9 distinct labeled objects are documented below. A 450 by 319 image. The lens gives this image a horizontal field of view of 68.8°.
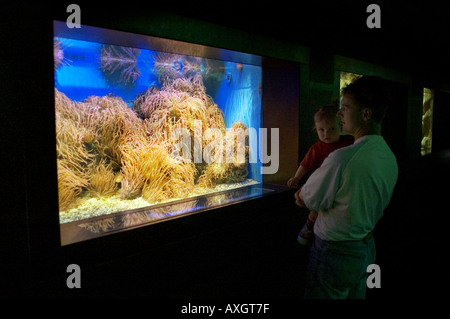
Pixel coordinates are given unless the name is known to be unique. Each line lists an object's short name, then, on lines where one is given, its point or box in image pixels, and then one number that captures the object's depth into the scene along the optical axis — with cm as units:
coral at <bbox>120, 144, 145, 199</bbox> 289
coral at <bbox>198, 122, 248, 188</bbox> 352
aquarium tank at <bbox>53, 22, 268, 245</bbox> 257
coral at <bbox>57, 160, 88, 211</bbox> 253
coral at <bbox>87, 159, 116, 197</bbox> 284
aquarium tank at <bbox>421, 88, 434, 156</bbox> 707
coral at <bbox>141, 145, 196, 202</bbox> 291
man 162
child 277
